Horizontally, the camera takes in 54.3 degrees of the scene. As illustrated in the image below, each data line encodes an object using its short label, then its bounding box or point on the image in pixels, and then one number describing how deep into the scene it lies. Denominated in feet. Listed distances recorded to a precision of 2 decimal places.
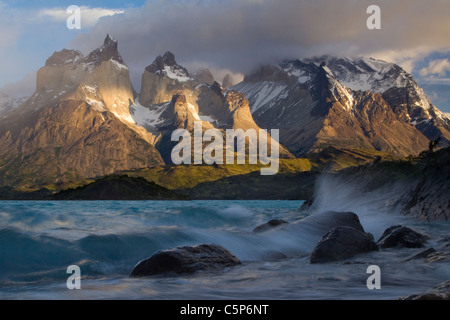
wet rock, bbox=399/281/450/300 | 31.43
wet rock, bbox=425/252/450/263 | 60.11
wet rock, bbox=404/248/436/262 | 64.47
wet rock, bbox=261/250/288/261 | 77.77
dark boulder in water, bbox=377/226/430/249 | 77.87
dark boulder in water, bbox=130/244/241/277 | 58.23
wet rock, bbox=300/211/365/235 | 102.99
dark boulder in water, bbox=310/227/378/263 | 67.92
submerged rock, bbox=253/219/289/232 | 104.99
